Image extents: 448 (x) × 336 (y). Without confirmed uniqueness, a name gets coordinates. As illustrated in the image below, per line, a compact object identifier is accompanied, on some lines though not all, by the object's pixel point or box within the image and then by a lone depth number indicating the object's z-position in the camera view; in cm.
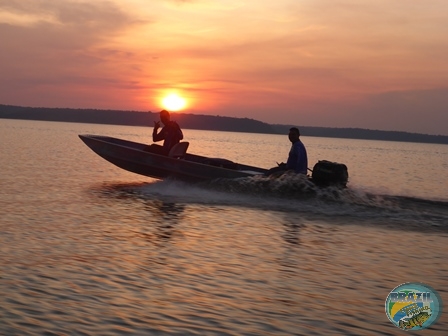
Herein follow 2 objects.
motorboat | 2012
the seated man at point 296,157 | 1822
